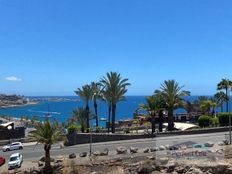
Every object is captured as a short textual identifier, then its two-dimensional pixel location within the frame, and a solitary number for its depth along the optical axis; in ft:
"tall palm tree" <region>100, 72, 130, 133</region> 99.99
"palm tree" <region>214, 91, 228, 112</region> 129.79
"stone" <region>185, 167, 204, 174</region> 57.83
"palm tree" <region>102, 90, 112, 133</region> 100.72
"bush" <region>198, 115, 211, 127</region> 92.29
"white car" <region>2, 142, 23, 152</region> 88.41
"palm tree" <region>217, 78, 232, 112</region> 122.92
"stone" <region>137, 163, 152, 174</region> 61.71
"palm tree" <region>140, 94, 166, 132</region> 95.34
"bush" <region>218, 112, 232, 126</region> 89.92
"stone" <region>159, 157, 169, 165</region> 62.09
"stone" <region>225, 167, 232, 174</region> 57.78
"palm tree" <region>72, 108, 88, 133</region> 104.49
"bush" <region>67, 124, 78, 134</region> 92.49
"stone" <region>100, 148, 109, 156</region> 69.24
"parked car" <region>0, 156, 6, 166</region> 71.87
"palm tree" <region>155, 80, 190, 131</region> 96.28
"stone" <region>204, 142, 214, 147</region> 67.58
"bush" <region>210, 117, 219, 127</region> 92.14
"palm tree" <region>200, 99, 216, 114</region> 119.55
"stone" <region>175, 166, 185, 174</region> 59.56
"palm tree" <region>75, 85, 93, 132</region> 113.48
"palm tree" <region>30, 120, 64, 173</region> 64.48
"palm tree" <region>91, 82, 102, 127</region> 111.38
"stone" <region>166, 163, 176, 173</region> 60.43
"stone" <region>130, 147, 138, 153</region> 68.76
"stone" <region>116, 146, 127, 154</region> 68.95
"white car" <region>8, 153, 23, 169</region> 67.08
